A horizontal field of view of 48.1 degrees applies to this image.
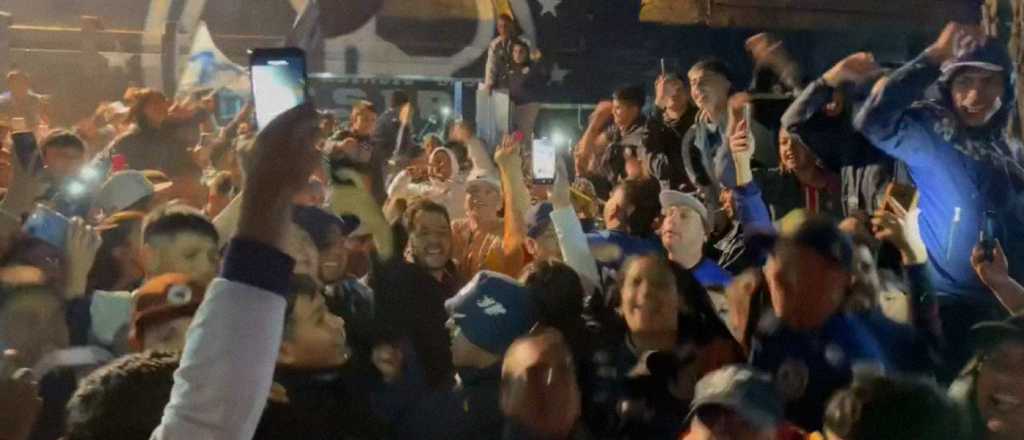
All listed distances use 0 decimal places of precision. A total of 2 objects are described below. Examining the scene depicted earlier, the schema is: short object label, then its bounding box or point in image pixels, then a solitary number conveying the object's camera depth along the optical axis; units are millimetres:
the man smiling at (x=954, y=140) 3385
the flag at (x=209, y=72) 5586
